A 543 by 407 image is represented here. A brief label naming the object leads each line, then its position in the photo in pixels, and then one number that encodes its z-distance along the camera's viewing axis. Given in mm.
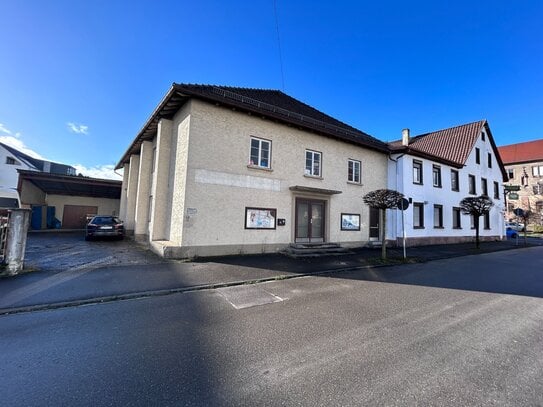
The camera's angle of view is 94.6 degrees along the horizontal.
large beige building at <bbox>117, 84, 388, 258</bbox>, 10125
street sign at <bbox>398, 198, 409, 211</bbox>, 10871
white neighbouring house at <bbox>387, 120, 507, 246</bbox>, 16391
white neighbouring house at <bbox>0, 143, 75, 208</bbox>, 32469
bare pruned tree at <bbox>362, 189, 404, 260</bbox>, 11109
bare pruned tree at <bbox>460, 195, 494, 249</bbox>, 16800
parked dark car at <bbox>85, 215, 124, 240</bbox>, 14367
